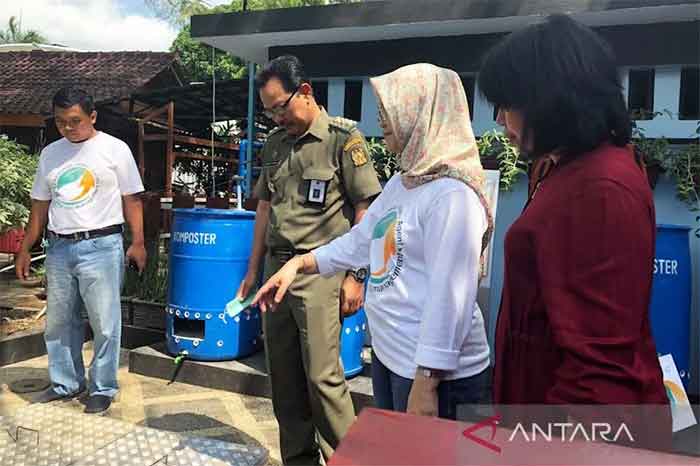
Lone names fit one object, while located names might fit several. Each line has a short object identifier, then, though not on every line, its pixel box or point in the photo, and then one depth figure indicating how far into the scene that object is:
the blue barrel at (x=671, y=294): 2.94
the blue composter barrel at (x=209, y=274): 3.57
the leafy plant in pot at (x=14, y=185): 5.34
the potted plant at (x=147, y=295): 4.47
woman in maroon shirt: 0.91
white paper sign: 2.35
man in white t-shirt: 3.08
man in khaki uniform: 2.43
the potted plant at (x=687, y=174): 3.36
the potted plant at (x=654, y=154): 3.39
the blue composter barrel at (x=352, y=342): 3.36
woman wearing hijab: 1.35
